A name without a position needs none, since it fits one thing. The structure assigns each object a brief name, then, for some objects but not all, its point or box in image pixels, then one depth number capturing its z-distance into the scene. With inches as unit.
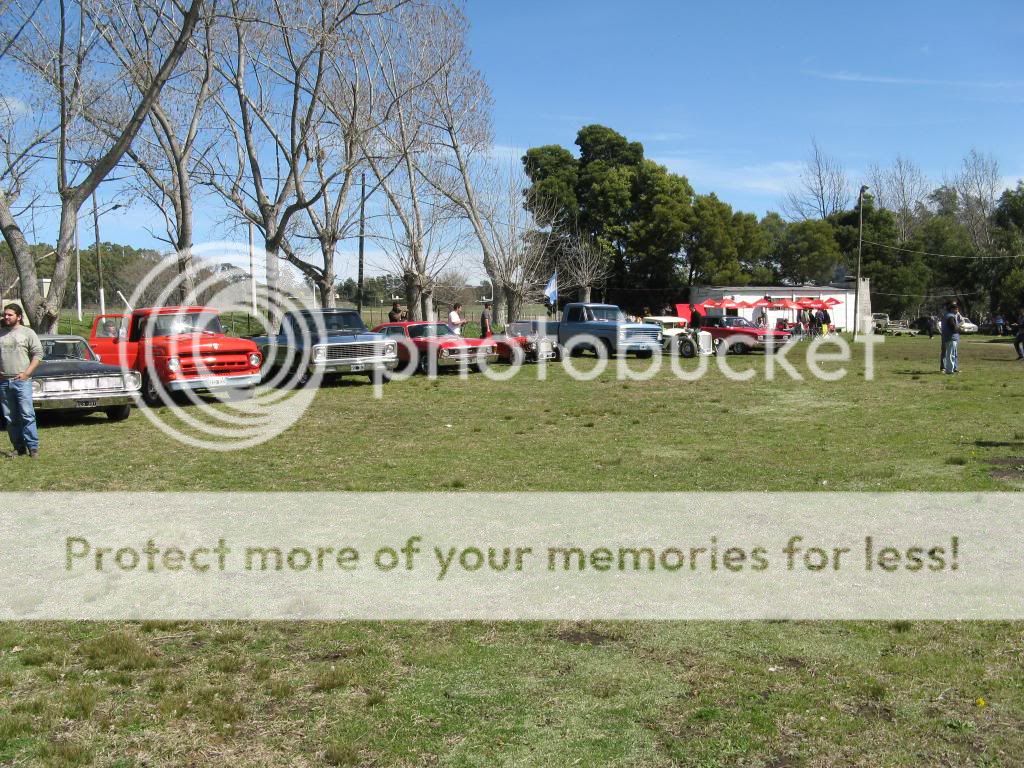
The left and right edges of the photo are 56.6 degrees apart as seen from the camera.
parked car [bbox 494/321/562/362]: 1010.7
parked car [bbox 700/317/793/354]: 1211.9
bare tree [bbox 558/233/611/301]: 2249.0
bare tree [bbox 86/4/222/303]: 973.2
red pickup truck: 644.7
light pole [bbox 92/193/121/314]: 1891.1
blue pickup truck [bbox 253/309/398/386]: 770.8
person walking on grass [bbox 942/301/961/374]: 857.5
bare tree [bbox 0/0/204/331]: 772.0
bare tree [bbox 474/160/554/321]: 1678.2
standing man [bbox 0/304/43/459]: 435.2
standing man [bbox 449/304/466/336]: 1014.0
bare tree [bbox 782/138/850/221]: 3249.0
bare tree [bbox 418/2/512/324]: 1411.3
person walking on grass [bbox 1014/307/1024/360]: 1094.4
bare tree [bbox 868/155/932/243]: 3184.1
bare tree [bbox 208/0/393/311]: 1007.6
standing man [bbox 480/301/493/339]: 1011.3
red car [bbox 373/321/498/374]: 895.7
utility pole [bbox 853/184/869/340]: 1797.9
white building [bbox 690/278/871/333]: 2289.6
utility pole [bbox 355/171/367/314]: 1454.7
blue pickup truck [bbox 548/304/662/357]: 1087.0
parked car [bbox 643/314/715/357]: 1156.5
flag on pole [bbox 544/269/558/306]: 1614.2
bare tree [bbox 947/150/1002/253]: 3088.1
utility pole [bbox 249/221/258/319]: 1355.1
